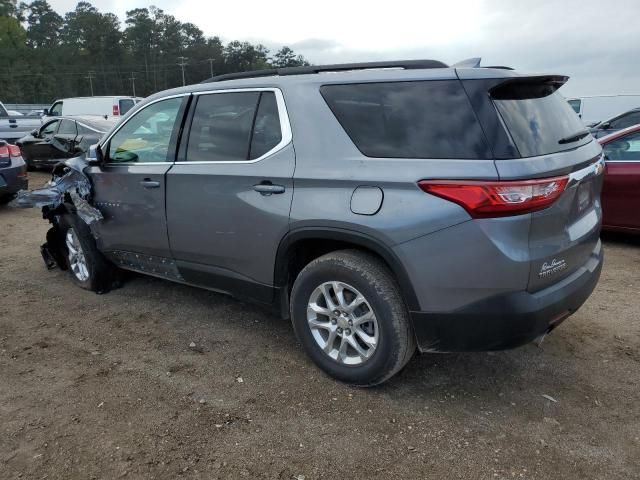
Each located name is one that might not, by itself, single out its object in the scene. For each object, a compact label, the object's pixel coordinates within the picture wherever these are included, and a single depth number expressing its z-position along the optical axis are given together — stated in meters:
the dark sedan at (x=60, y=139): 11.34
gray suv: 2.54
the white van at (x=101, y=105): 18.94
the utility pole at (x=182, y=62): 83.92
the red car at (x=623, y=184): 5.73
